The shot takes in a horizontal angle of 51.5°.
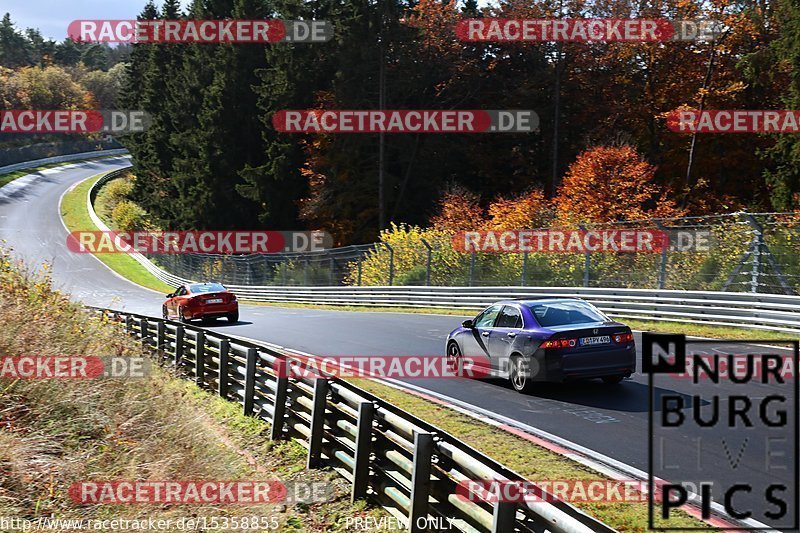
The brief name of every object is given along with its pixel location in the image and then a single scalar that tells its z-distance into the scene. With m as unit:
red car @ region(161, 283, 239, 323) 28.36
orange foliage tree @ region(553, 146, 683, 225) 36.97
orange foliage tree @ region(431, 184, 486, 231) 45.03
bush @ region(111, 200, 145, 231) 74.56
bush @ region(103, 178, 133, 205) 86.56
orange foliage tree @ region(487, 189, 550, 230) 38.97
